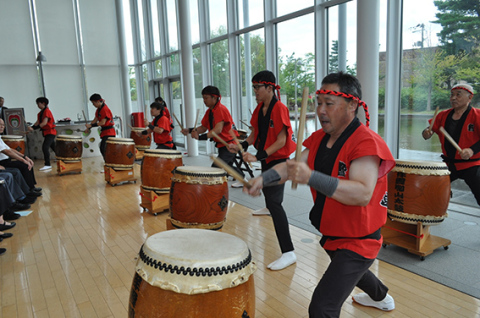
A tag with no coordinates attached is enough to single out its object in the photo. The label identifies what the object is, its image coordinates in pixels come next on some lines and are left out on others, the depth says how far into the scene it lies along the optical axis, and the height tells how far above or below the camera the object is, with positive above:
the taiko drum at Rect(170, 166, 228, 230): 2.86 -0.70
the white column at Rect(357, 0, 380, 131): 3.95 +0.56
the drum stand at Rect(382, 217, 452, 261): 2.75 -1.13
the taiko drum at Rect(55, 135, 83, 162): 6.50 -0.61
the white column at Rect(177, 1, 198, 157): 7.69 +0.95
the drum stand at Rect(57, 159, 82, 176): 6.60 -0.97
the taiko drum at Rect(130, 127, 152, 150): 7.50 -0.59
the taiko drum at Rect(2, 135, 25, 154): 5.93 -0.41
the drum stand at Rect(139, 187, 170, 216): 4.07 -1.04
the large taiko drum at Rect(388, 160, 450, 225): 2.70 -0.69
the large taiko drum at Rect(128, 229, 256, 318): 1.27 -0.62
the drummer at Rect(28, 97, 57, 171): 6.93 -0.23
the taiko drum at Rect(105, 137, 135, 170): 5.43 -0.62
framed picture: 7.68 -0.10
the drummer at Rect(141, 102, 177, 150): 5.18 -0.25
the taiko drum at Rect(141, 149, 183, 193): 3.99 -0.64
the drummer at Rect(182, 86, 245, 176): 3.83 -0.13
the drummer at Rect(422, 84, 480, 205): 2.97 -0.34
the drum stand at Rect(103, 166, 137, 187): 5.60 -1.00
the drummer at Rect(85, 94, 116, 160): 6.25 -0.12
